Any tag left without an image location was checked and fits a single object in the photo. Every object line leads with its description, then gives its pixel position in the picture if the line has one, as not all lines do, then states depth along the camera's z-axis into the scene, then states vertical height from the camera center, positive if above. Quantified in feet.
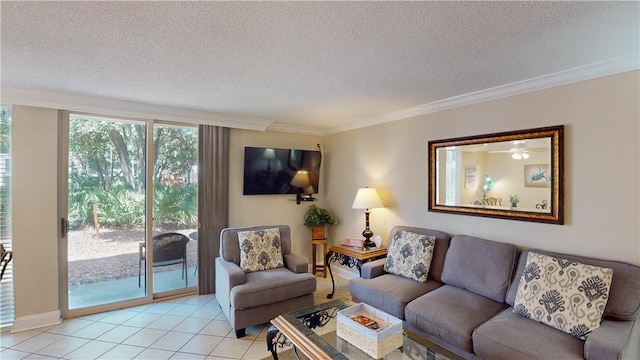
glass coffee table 5.84 -3.45
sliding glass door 10.61 -1.27
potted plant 14.78 -2.07
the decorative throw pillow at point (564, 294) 6.25 -2.59
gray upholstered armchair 9.11 -3.40
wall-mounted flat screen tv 13.66 +0.41
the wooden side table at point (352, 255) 11.15 -2.97
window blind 9.32 -1.09
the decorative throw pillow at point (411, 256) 9.66 -2.61
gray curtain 12.49 -0.77
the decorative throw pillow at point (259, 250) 10.84 -2.72
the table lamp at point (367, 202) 12.09 -0.94
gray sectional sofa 5.93 -3.30
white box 5.74 -3.15
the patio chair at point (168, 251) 11.76 -3.00
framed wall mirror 8.06 +0.15
